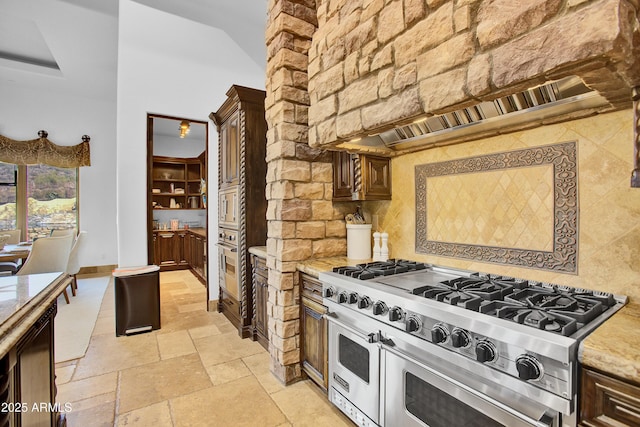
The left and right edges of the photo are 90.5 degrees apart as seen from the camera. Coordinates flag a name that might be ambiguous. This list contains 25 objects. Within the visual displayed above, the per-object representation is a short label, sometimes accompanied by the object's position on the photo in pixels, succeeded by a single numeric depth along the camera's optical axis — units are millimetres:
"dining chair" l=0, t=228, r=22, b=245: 5379
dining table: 3697
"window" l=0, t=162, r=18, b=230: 5863
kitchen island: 1086
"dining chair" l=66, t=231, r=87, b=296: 4613
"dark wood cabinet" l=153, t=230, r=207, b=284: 6757
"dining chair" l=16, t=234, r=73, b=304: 3748
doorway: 6785
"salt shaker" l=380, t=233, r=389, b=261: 2438
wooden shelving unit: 7384
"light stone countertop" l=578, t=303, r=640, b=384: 848
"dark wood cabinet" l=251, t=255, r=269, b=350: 2906
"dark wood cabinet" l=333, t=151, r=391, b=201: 2375
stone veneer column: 2383
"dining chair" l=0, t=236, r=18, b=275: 4348
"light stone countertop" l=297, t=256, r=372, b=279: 2189
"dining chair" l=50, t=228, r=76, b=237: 5031
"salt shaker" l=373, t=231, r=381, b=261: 2453
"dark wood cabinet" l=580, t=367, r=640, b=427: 854
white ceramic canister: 2531
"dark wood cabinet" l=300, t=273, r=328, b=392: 2152
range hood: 1356
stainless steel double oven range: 1023
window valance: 5742
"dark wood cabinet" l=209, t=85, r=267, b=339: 3252
